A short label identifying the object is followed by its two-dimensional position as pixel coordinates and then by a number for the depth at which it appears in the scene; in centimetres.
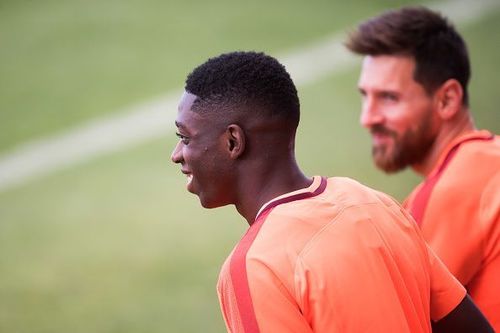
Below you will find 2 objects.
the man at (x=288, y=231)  612
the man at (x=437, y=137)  839
